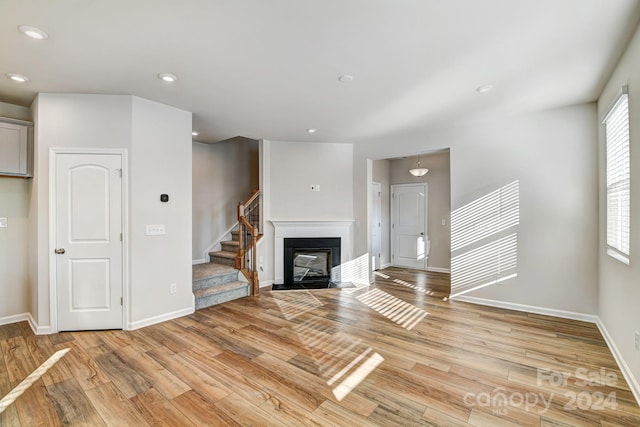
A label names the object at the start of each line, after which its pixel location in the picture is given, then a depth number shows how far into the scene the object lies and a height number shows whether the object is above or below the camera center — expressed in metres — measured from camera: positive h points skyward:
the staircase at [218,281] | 4.26 -1.16
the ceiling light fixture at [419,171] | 6.15 +0.86
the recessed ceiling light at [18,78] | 2.80 +1.34
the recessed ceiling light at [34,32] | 2.09 +1.35
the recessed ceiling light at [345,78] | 2.84 +1.35
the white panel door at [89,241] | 3.27 -0.36
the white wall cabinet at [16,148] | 3.27 +0.74
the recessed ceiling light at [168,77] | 2.81 +1.34
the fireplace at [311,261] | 5.43 -0.99
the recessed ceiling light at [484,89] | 3.05 +1.34
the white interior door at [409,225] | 6.85 -0.35
